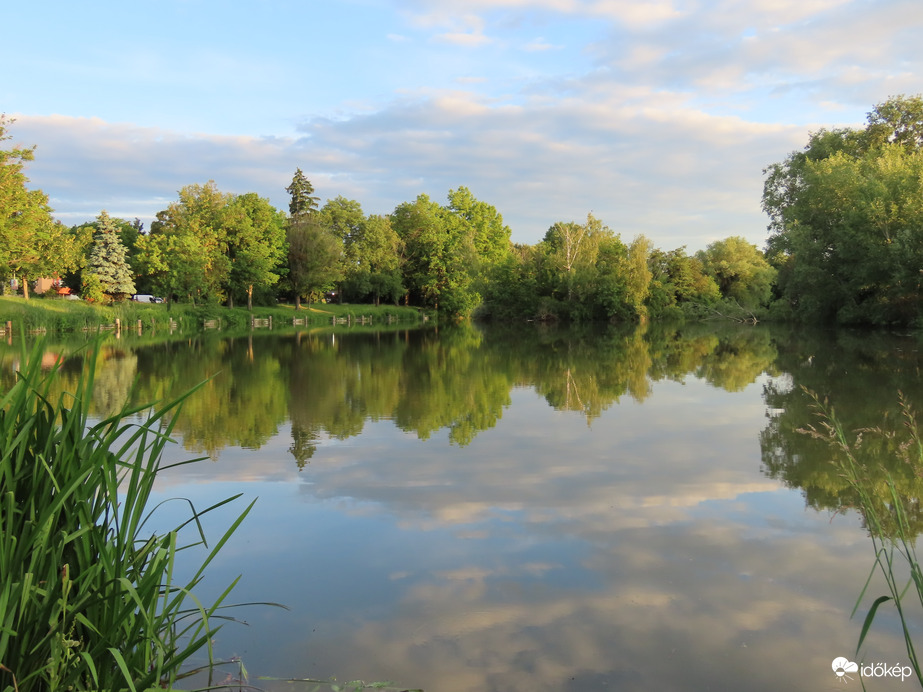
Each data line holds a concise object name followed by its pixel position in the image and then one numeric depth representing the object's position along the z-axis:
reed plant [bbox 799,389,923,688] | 2.50
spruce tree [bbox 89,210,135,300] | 44.25
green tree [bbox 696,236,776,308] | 60.59
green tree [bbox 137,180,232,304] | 43.84
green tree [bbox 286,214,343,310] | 54.53
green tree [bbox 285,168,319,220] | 65.75
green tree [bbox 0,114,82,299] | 31.02
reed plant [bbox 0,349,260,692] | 2.28
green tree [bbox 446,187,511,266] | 68.69
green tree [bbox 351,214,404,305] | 61.53
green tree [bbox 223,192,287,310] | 50.34
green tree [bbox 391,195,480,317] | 62.91
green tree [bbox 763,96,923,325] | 30.77
